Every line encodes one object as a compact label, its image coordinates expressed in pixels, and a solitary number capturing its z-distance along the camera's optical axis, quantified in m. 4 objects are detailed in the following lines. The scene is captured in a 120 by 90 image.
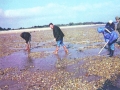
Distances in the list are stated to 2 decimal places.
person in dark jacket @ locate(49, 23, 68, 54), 8.64
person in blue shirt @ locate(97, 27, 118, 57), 7.09
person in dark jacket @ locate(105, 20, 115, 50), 7.26
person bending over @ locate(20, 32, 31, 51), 10.32
